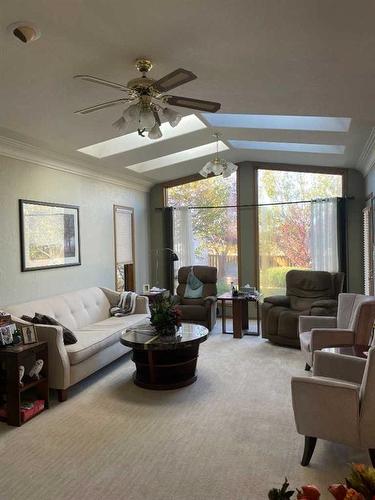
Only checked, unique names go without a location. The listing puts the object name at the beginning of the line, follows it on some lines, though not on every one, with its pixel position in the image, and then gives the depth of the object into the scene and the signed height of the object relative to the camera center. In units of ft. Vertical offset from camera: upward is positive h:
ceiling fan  8.52 +3.29
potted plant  13.30 -2.32
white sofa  11.68 -2.88
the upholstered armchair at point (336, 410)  7.48 -3.23
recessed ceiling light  7.07 +4.12
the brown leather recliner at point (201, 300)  19.61 -2.62
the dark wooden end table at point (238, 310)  18.83 -3.00
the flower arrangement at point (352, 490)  3.10 -1.96
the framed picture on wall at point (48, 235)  14.33 +0.72
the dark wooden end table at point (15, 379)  10.25 -3.37
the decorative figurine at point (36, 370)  11.10 -3.30
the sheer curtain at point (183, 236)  23.94 +0.87
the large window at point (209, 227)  23.59 +1.36
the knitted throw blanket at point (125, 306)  17.52 -2.46
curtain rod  20.78 +2.56
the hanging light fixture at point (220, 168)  17.01 +3.59
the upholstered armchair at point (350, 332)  12.18 -2.72
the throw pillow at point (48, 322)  12.29 -2.16
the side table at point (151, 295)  20.71 -2.34
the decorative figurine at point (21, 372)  10.40 -3.22
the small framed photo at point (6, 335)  10.65 -2.21
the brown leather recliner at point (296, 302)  16.79 -2.46
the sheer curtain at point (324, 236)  20.77 +0.60
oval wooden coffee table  12.28 -3.53
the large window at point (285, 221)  21.71 +1.54
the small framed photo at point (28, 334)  11.19 -2.32
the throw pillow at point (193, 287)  21.21 -2.03
